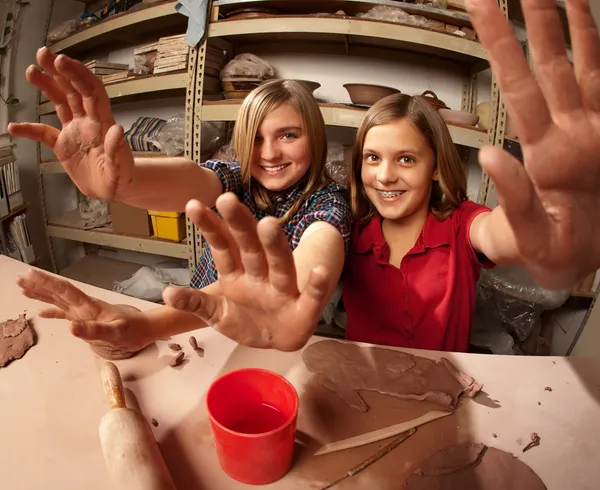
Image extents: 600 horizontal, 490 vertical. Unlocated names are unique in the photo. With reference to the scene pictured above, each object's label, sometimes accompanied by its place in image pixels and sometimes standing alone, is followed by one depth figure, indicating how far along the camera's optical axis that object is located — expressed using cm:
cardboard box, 211
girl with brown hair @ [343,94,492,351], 95
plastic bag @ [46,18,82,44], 229
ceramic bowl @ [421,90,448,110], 150
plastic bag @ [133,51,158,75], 201
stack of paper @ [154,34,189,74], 183
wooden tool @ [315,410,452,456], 62
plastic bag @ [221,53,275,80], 178
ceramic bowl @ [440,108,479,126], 148
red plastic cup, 52
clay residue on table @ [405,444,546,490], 57
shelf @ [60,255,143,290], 250
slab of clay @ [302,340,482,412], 72
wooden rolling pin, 51
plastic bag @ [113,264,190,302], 220
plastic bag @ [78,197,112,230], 239
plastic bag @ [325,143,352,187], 166
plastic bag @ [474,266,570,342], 148
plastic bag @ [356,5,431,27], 152
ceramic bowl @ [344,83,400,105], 153
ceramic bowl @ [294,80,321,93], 161
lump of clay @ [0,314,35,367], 79
